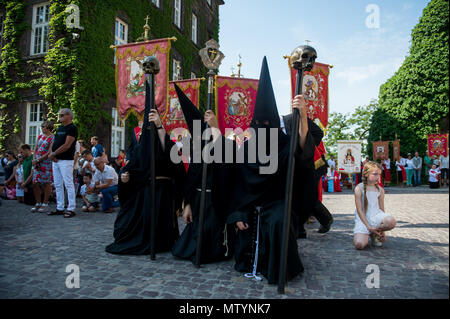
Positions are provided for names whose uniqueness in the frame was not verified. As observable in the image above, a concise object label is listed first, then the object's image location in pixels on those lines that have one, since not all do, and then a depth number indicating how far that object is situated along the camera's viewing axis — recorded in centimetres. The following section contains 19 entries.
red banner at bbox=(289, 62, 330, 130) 725
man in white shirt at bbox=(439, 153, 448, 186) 1611
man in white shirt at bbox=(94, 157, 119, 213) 769
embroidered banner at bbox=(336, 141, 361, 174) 1602
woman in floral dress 746
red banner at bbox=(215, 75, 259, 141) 896
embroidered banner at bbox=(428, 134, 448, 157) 1529
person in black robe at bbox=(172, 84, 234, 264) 371
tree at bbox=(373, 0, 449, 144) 1739
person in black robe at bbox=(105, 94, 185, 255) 416
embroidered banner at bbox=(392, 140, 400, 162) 2008
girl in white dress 443
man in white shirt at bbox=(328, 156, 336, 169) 1720
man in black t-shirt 666
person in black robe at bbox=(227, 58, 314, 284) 308
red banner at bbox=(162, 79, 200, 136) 991
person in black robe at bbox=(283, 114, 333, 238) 323
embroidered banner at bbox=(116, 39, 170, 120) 779
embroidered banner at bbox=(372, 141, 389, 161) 1988
